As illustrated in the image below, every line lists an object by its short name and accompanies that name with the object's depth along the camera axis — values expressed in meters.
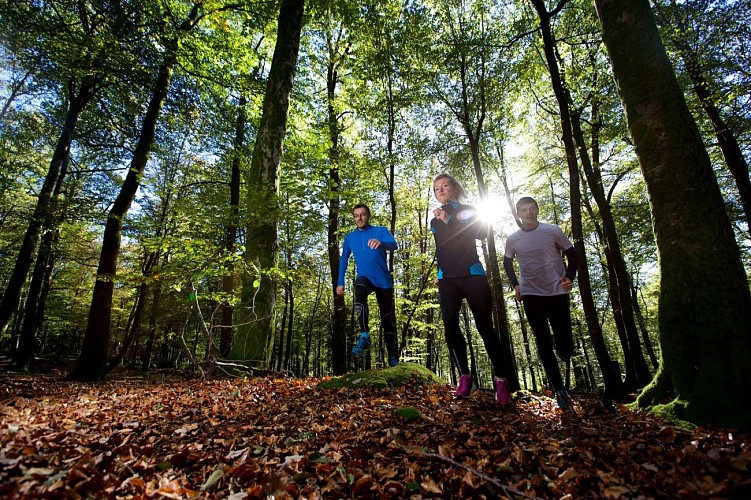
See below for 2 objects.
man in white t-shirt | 3.79
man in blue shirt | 5.41
